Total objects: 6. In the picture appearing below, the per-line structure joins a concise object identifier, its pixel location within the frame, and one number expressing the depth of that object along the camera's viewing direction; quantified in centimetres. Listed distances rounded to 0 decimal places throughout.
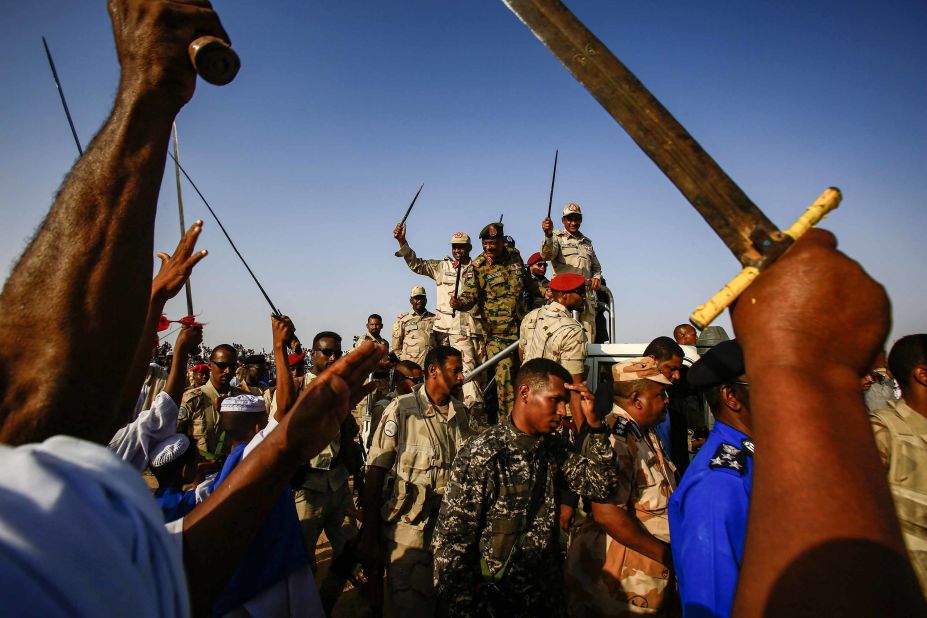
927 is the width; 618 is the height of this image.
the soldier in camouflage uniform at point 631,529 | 331
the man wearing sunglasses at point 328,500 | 451
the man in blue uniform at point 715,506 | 210
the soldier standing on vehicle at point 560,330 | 665
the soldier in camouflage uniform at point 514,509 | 308
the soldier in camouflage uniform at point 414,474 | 402
